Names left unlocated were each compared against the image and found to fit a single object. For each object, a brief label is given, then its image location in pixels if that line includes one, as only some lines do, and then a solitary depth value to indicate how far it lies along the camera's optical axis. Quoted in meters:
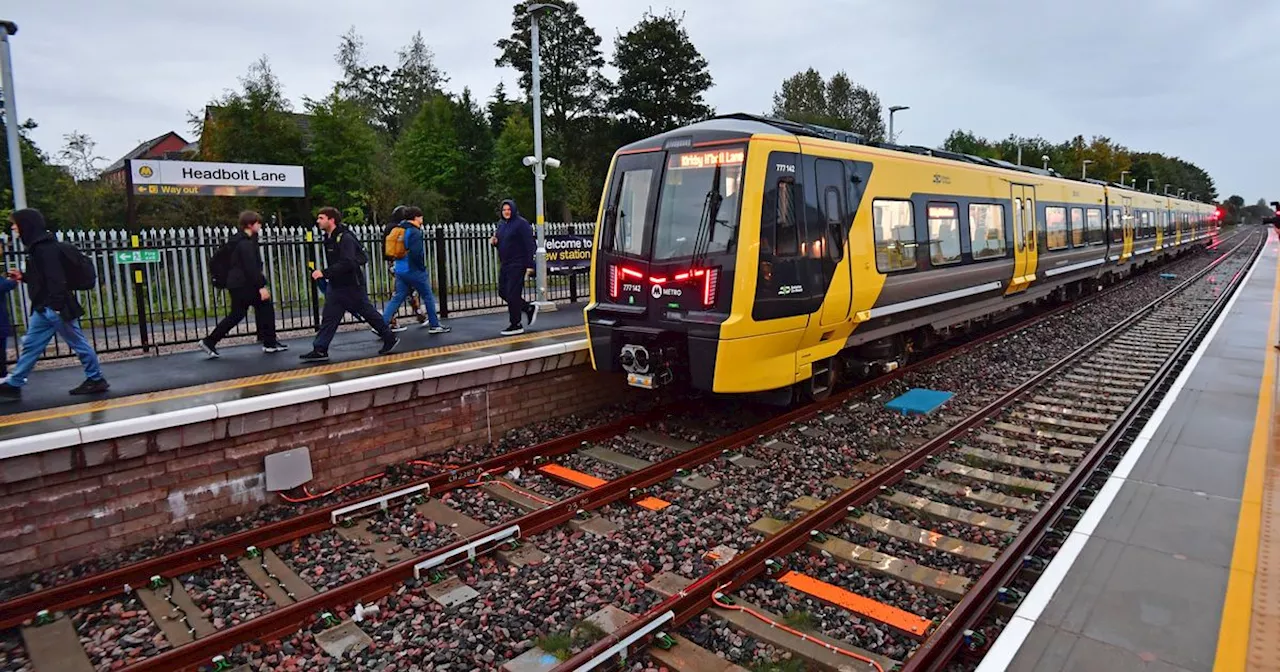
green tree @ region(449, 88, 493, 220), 41.38
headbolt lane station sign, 9.75
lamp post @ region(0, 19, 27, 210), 7.89
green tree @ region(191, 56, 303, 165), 29.42
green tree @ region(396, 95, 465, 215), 39.72
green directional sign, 8.75
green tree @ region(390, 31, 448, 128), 53.72
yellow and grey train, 7.12
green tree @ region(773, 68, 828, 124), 71.19
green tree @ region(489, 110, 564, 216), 38.88
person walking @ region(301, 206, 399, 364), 8.29
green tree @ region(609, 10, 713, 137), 43.12
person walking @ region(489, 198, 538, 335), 10.04
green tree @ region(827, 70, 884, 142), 71.54
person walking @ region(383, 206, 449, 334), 9.84
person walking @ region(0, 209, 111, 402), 6.53
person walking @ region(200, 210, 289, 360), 8.38
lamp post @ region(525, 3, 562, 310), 12.79
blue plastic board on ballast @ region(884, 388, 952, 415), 8.74
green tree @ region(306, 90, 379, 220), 31.00
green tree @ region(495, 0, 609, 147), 45.59
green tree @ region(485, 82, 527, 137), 47.47
